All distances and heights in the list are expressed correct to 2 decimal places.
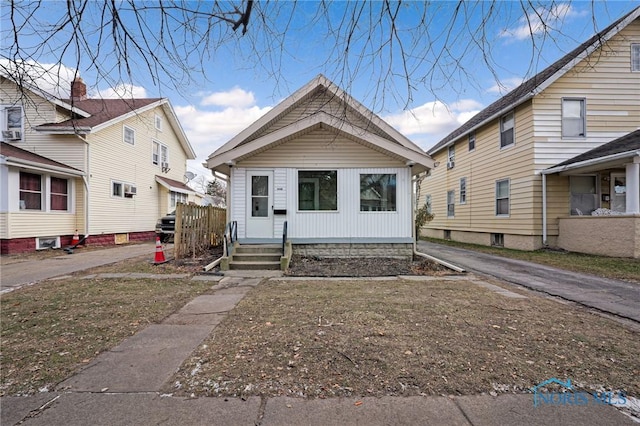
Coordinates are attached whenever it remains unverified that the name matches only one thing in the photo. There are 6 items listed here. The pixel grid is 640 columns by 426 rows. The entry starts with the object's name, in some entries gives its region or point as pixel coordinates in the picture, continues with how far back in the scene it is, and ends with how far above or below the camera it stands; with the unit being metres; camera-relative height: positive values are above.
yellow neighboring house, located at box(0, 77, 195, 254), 11.17 +1.68
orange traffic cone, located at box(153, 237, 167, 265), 8.44 -1.13
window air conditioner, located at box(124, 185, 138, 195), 15.70 +1.39
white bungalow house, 9.36 +0.76
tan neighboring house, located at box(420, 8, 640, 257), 10.30 +2.37
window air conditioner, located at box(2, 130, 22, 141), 12.77 +3.42
